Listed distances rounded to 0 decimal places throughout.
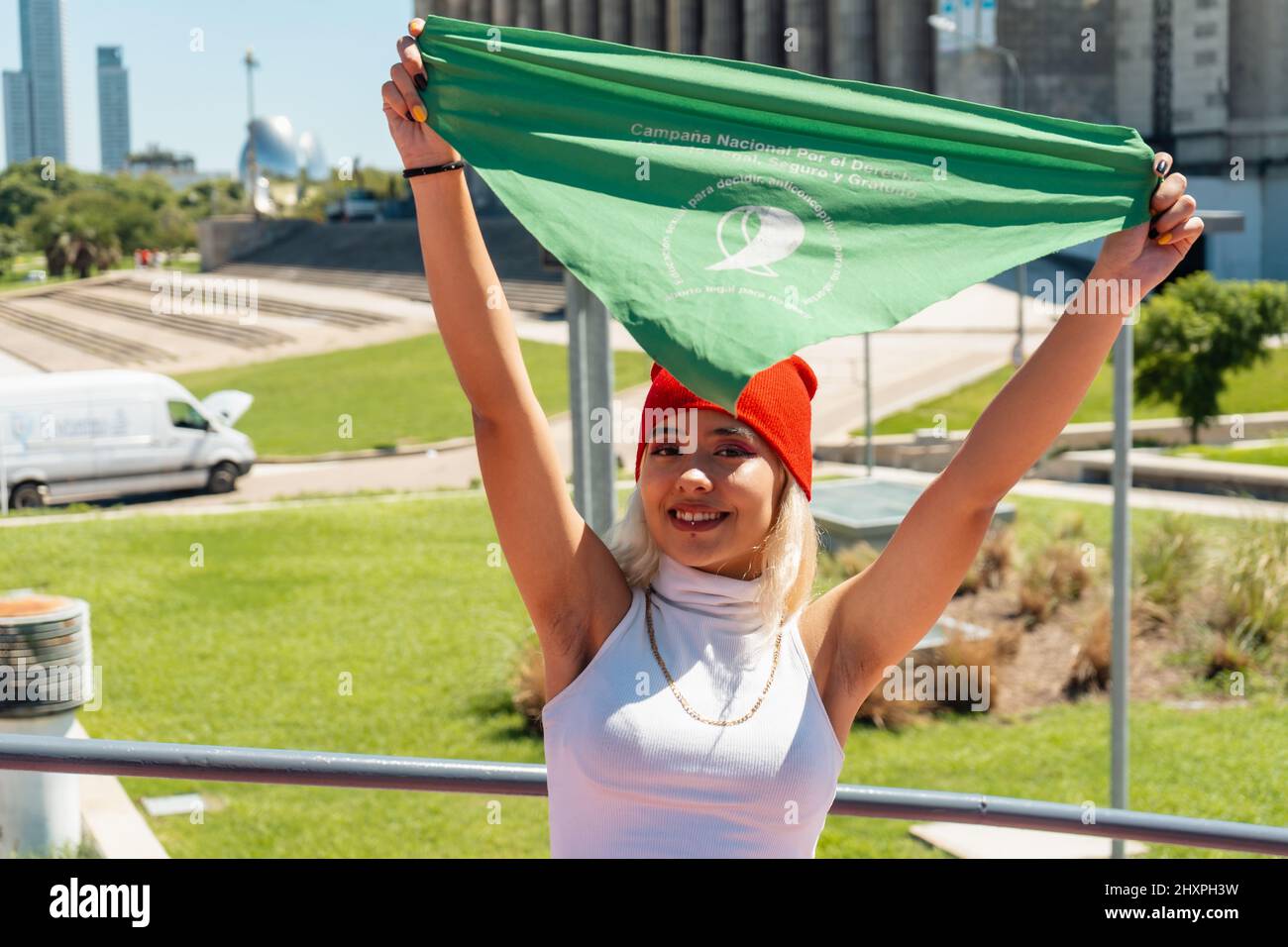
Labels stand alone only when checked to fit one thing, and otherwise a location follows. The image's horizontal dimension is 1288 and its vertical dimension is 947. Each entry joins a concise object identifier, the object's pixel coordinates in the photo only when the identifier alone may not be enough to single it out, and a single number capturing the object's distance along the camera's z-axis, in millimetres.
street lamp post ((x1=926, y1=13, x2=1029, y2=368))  28219
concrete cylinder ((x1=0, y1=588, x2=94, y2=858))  7082
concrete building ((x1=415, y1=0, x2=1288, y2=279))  48750
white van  22594
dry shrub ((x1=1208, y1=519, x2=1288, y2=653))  12688
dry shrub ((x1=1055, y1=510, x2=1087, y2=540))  15693
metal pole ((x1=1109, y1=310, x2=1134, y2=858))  7883
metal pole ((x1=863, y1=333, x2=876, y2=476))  19247
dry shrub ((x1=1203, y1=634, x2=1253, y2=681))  12406
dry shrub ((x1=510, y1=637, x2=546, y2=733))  11742
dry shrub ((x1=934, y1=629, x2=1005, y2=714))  12047
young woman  2418
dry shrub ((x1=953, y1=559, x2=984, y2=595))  14516
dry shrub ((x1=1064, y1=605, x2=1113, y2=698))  12344
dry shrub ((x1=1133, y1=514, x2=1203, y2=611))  13375
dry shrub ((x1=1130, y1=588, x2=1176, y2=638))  13180
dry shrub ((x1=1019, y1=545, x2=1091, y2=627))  13773
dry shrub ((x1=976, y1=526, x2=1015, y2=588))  14781
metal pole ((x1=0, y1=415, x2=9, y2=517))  22156
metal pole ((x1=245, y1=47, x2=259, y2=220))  77875
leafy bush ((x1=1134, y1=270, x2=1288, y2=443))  24078
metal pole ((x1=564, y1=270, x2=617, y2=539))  8828
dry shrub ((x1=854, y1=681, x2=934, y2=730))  11633
